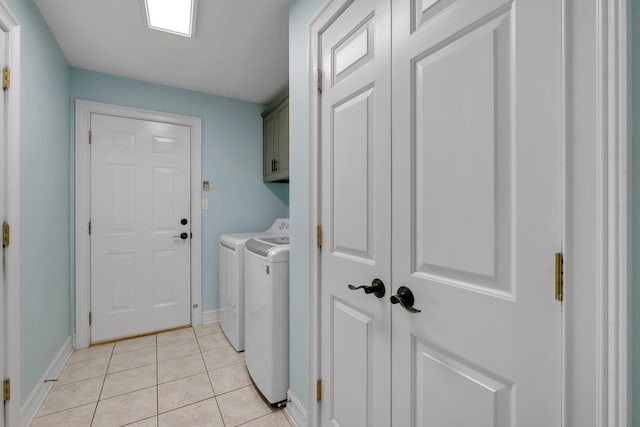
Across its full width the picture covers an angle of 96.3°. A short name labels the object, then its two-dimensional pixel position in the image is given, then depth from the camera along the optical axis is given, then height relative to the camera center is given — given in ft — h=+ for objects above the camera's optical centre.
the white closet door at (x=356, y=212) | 3.38 +0.02
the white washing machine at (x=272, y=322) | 5.51 -2.14
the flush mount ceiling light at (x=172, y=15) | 5.51 +4.04
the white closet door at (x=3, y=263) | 4.42 -0.77
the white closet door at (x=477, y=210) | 1.99 +0.03
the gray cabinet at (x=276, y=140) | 8.86 +2.43
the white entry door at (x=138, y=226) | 8.34 -0.40
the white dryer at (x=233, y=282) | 7.61 -1.95
